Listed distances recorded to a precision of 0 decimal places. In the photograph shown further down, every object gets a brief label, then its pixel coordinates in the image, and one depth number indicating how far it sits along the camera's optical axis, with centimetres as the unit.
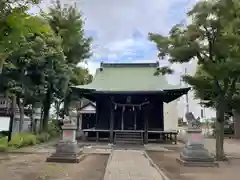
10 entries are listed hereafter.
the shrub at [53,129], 1729
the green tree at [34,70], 1060
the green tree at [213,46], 684
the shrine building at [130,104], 1297
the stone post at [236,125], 1887
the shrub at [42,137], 1302
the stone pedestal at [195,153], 689
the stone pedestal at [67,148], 702
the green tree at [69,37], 1401
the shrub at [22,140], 1001
